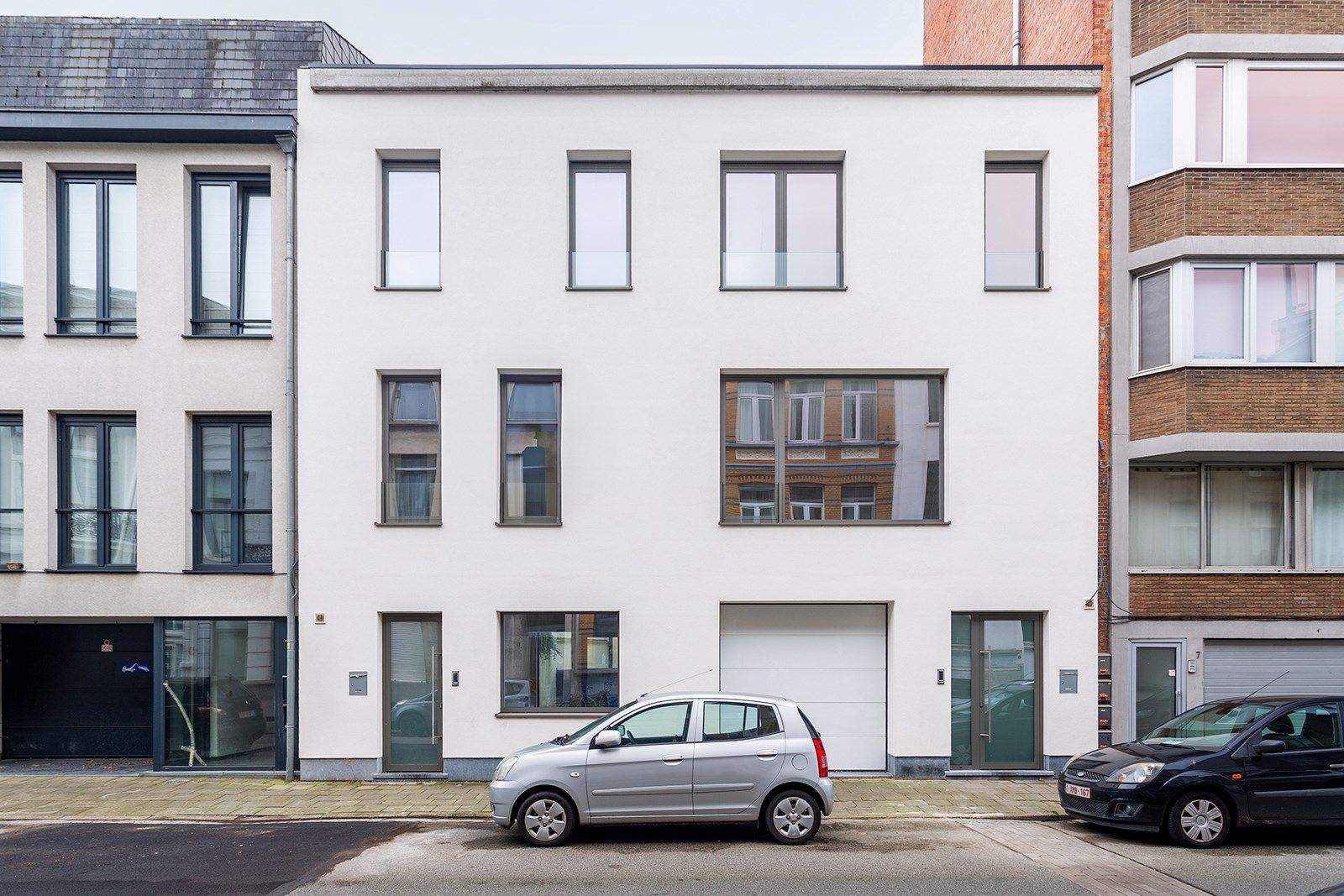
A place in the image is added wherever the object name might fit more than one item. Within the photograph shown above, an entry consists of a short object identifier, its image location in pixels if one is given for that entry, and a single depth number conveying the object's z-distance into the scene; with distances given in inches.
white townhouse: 498.0
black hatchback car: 368.8
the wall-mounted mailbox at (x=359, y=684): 494.9
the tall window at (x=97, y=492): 521.0
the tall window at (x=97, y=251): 524.4
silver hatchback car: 370.3
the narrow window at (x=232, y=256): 524.4
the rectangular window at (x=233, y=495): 520.1
